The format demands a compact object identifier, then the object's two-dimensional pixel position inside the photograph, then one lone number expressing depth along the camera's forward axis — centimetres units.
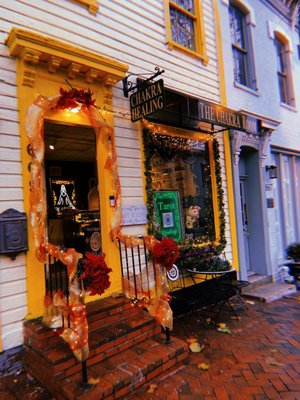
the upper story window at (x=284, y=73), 902
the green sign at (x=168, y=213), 509
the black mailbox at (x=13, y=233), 316
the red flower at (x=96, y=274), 271
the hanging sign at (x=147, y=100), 391
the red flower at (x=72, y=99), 344
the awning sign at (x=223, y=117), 480
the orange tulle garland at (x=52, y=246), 272
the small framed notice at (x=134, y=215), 436
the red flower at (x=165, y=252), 343
